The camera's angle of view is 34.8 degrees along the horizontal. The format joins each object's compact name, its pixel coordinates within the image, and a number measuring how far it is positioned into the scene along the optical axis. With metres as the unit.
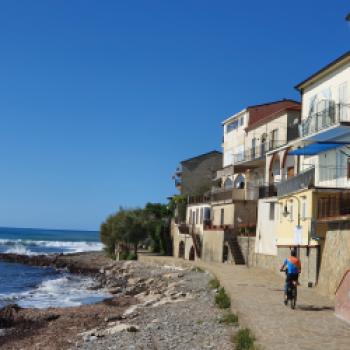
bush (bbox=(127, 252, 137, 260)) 60.35
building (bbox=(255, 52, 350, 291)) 23.98
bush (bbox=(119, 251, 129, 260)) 62.34
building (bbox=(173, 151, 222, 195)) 71.62
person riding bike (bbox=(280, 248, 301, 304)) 17.86
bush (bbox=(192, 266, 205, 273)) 37.11
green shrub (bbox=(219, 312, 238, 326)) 16.78
